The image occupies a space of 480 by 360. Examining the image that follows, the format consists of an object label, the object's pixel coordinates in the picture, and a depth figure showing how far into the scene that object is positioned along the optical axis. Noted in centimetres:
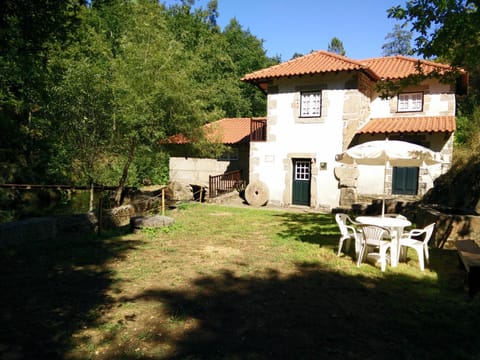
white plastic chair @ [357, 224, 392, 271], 595
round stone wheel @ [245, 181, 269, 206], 1530
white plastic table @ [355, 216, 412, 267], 607
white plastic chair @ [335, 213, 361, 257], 628
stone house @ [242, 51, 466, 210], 1407
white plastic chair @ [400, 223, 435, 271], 597
